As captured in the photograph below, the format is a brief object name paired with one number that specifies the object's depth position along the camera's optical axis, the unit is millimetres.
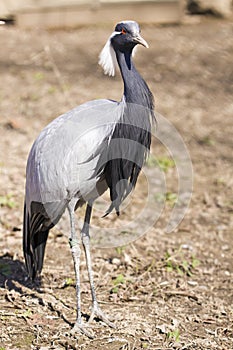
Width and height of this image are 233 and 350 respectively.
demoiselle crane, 8172
